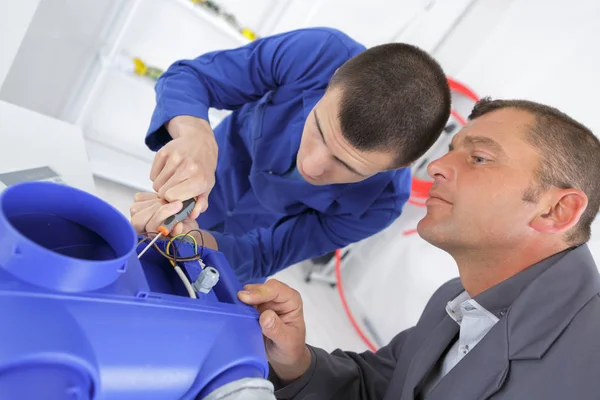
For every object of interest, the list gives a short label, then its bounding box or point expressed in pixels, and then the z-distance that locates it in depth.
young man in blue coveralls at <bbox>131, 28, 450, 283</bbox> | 0.99
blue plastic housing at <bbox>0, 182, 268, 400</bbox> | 0.44
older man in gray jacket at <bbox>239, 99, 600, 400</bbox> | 0.82
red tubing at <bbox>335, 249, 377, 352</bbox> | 2.66
